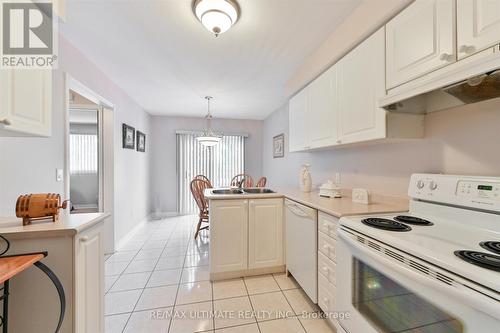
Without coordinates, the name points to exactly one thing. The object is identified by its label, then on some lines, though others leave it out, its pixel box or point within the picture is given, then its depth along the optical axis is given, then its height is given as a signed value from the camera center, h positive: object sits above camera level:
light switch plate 1.82 -0.08
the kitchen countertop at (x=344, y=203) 1.40 -0.31
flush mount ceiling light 1.40 +1.09
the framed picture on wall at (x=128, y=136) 3.19 +0.49
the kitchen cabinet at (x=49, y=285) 1.01 -0.61
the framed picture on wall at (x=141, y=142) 3.84 +0.48
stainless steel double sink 2.47 -0.32
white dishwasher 1.64 -0.72
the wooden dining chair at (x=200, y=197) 3.33 -0.52
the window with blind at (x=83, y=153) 4.54 +0.30
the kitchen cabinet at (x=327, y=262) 1.41 -0.71
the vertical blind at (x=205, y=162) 5.02 +0.10
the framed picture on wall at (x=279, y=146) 4.12 +0.42
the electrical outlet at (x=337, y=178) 2.29 -0.15
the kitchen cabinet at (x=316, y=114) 1.92 +0.56
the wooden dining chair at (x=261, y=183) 3.71 -0.32
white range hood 0.81 +0.39
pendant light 3.71 +0.49
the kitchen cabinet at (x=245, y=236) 2.12 -0.76
